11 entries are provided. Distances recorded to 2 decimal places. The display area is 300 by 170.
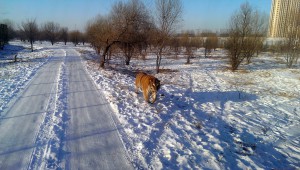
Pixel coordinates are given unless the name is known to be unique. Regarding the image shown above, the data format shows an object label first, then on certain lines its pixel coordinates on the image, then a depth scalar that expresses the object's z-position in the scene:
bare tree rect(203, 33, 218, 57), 46.06
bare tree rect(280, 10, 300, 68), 24.14
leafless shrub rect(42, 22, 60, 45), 83.75
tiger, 8.45
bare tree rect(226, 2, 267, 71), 22.48
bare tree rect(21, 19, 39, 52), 44.13
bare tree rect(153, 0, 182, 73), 18.12
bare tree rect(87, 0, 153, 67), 18.31
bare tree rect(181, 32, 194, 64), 49.20
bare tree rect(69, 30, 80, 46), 79.88
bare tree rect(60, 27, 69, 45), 83.19
